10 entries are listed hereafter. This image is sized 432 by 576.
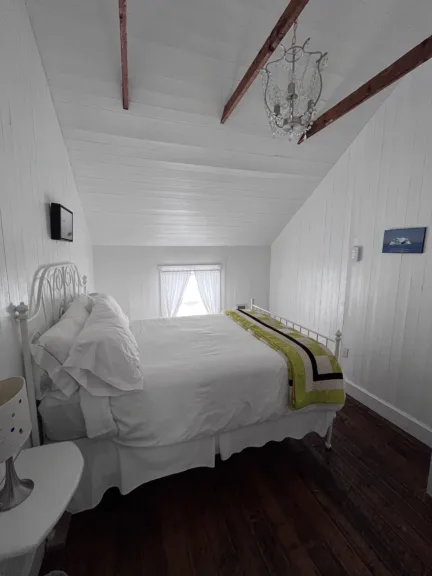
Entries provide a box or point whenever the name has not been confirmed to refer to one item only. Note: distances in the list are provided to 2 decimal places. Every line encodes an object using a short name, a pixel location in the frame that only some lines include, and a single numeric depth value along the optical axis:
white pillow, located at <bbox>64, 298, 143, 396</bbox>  1.46
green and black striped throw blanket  1.81
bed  1.48
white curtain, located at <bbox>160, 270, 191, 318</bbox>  4.59
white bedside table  0.82
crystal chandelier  1.43
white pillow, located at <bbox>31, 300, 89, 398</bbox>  1.44
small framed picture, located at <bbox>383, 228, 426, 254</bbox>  2.18
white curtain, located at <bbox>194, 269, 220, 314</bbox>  4.77
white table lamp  0.81
